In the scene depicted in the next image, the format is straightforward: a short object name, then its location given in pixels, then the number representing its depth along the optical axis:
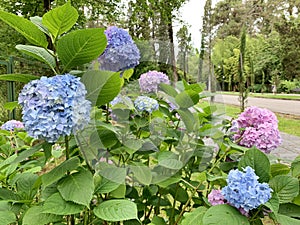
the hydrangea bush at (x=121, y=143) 0.51
